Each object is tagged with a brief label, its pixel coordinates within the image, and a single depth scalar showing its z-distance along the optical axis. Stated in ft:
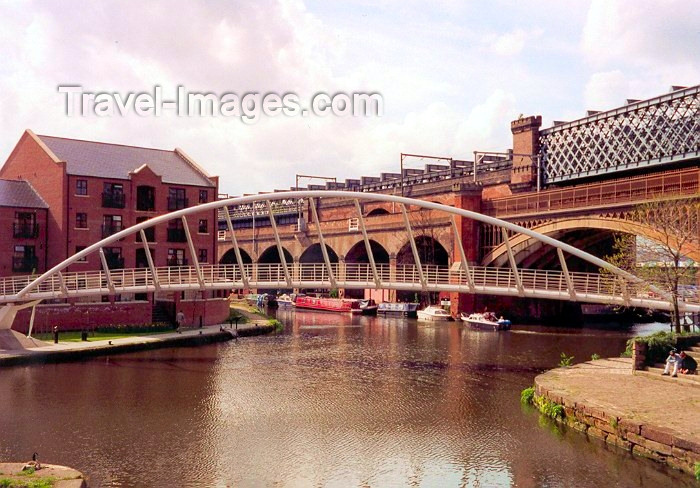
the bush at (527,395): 82.30
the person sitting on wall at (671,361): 79.87
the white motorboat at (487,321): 168.20
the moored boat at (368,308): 225.56
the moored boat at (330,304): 228.84
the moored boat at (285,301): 263.90
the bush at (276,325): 172.14
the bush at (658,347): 84.99
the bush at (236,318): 170.59
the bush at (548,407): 72.02
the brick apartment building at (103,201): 152.66
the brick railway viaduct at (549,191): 147.64
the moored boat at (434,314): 191.83
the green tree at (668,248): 96.30
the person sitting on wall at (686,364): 79.97
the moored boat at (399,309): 210.18
